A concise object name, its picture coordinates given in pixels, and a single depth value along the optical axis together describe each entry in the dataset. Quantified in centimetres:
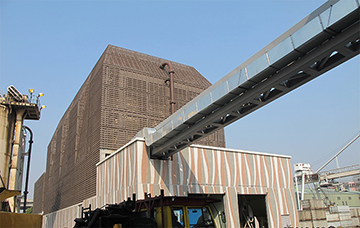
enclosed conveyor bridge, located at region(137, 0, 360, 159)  1074
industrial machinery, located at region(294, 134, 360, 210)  6644
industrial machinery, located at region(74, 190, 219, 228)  730
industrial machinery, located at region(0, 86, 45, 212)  3095
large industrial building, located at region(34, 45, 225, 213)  3125
